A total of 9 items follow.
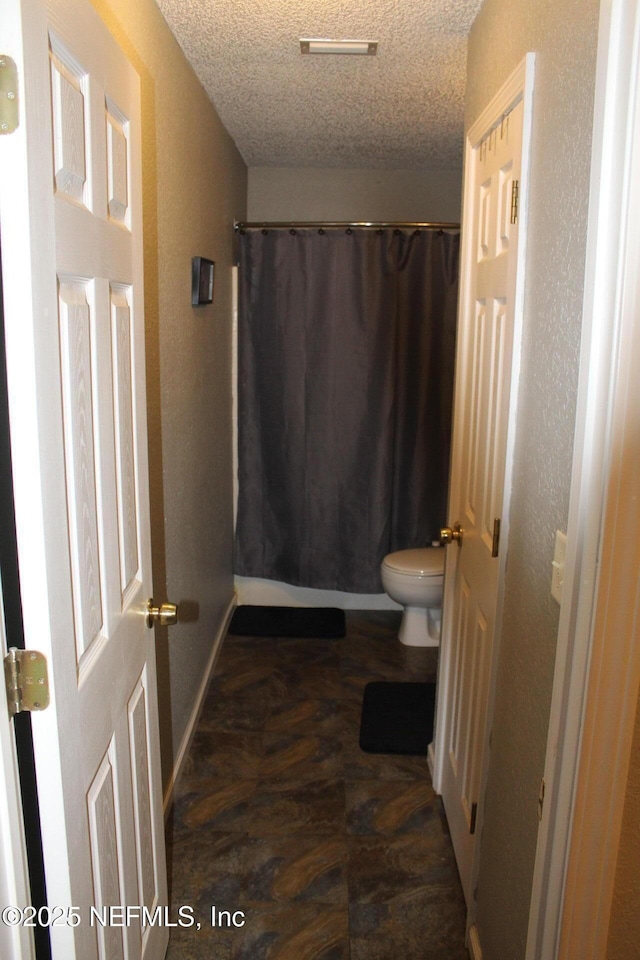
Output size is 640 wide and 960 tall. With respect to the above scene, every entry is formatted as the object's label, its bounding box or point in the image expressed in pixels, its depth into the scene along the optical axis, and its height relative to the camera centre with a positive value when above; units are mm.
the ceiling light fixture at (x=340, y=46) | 2156 +864
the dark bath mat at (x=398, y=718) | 2715 -1414
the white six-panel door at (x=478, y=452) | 1655 -262
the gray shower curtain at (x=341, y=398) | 3559 -245
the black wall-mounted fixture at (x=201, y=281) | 2660 +236
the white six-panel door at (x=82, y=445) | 910 -148
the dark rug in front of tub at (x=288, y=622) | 3699 -1380
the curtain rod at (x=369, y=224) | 3461 +564
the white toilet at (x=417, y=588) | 3387 -1082
